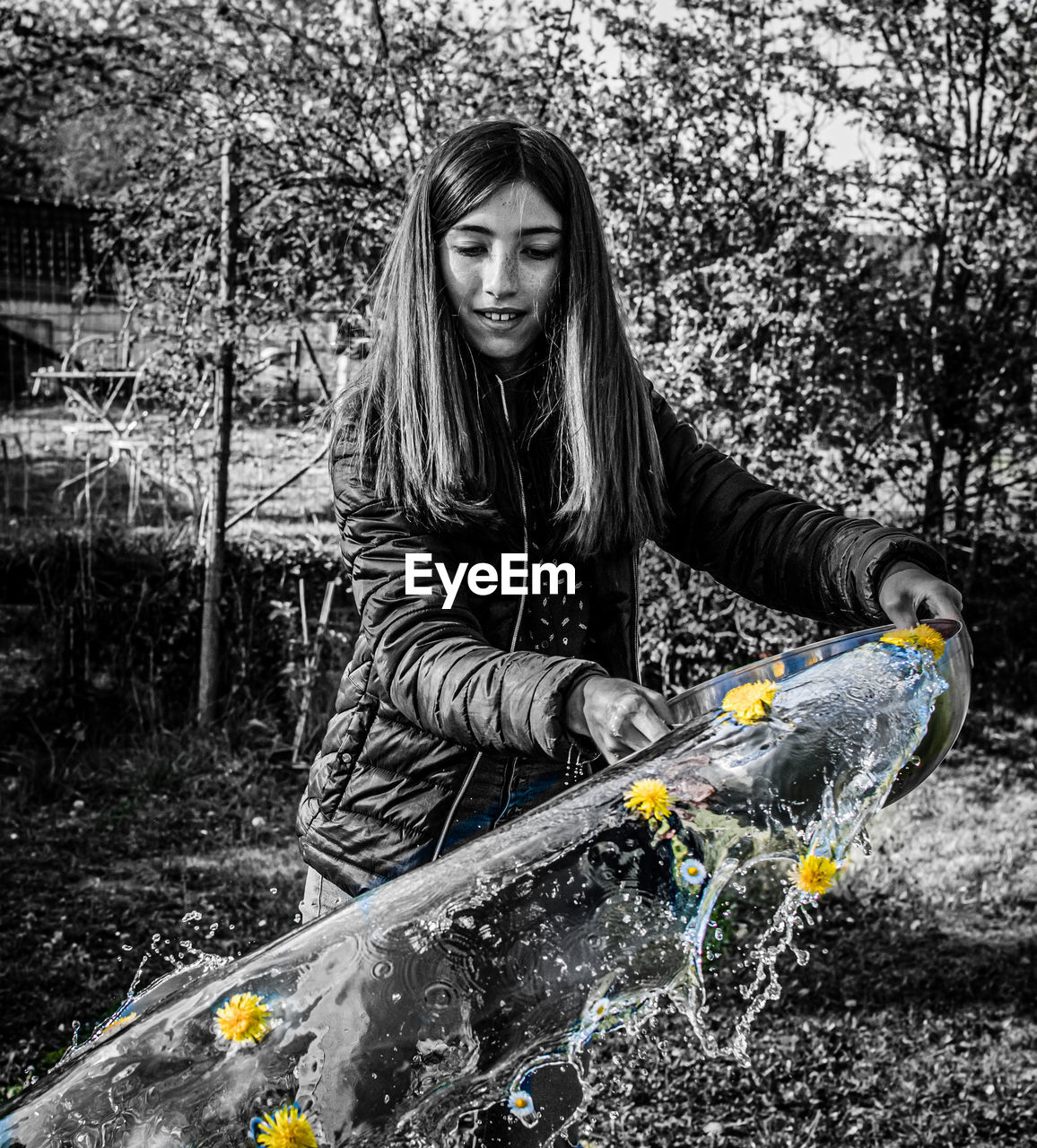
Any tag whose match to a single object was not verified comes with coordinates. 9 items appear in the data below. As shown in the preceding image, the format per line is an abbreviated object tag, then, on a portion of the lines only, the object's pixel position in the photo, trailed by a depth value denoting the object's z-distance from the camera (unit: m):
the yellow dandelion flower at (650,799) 1.47
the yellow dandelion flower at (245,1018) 1.40
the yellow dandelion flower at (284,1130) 1.33
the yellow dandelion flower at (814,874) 1.55
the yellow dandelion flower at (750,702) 1.57
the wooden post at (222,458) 5.26
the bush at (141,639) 5.54
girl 1.76
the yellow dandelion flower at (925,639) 1.68
